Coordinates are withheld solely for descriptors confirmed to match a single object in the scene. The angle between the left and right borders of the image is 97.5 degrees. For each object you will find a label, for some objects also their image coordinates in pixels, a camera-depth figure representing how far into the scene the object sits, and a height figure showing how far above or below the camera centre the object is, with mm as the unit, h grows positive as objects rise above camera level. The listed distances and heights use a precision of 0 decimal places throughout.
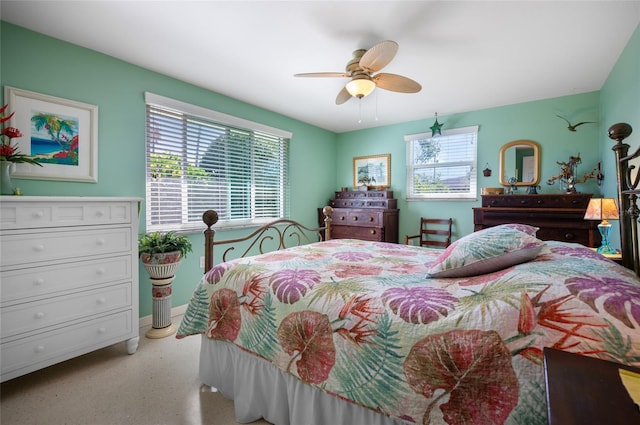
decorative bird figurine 3311 +1071
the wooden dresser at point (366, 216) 4297 -6
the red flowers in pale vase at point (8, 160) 1806 +372
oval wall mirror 3627 +692
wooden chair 4160 -247
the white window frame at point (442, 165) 4027 +773
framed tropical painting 2102 +654
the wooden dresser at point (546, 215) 3033 +7
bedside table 497 -354
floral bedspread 815 -395
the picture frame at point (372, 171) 4770 +789
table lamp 2196 +12
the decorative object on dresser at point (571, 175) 3236 +470
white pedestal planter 2488 -653
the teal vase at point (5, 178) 1806 +244
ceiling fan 2057 +1138
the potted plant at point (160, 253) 2484 -337
